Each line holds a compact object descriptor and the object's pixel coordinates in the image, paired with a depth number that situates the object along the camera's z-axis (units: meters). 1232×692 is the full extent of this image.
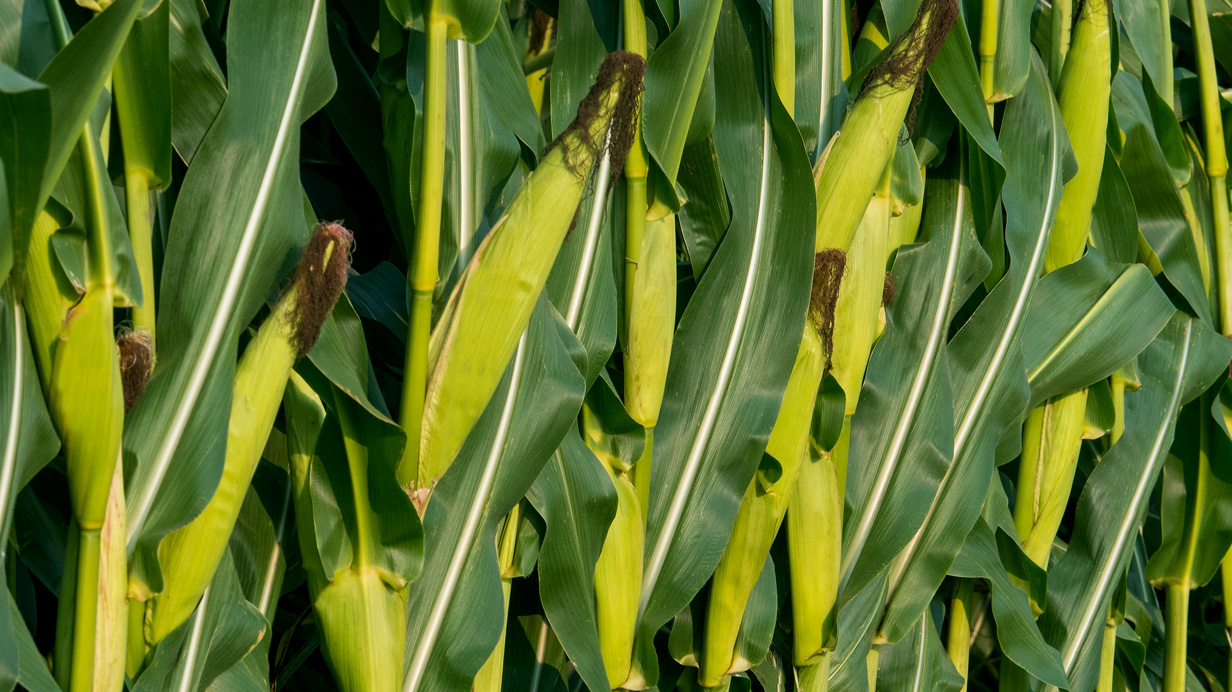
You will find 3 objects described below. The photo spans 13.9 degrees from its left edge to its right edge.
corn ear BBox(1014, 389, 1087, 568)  3.68
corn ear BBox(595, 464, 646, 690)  3.41
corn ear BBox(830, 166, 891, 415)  3.50
